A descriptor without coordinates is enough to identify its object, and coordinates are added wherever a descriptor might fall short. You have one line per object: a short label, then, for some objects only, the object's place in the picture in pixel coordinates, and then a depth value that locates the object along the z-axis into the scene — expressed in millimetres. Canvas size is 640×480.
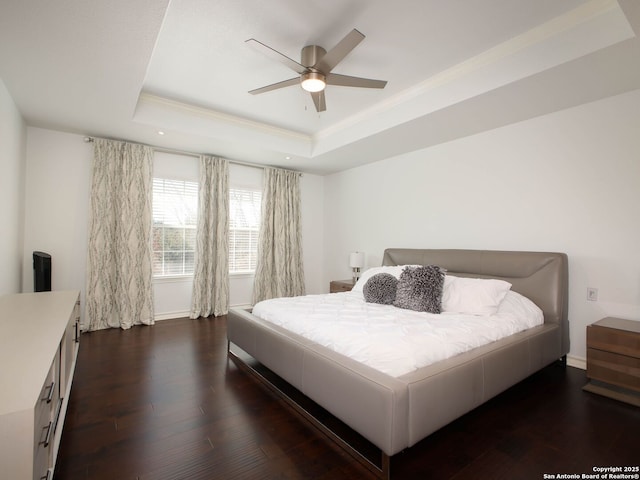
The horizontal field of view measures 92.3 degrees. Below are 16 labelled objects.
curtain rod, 3919
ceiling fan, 2094
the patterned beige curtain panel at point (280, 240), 5242
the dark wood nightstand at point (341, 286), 4571
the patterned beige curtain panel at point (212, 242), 4586
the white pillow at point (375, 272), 3537
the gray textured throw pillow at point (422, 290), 2781
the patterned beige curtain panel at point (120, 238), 3879
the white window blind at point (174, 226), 4469
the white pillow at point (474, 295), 2676
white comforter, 1773
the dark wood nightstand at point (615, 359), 2217
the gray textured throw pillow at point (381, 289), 3082
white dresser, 858
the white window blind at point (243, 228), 5125
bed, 1503
